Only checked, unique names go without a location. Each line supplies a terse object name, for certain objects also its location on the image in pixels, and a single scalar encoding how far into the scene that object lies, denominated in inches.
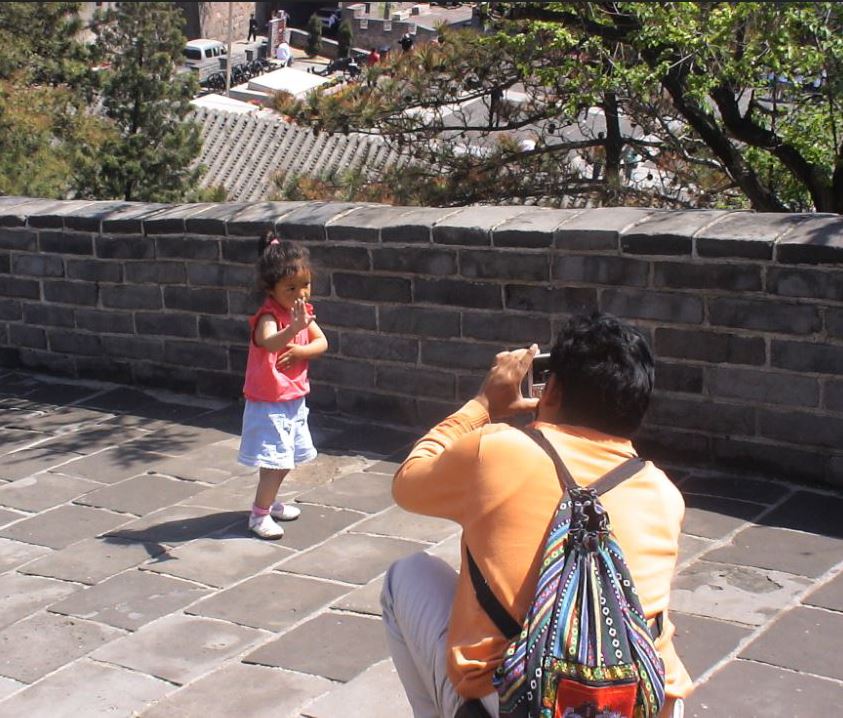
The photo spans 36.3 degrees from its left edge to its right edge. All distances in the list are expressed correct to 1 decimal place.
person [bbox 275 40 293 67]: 2020.2
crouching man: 102.8
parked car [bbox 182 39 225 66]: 2037.4
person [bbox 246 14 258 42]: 2387.3
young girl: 198.7
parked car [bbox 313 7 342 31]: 2400.3
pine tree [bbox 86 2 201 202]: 569.3
